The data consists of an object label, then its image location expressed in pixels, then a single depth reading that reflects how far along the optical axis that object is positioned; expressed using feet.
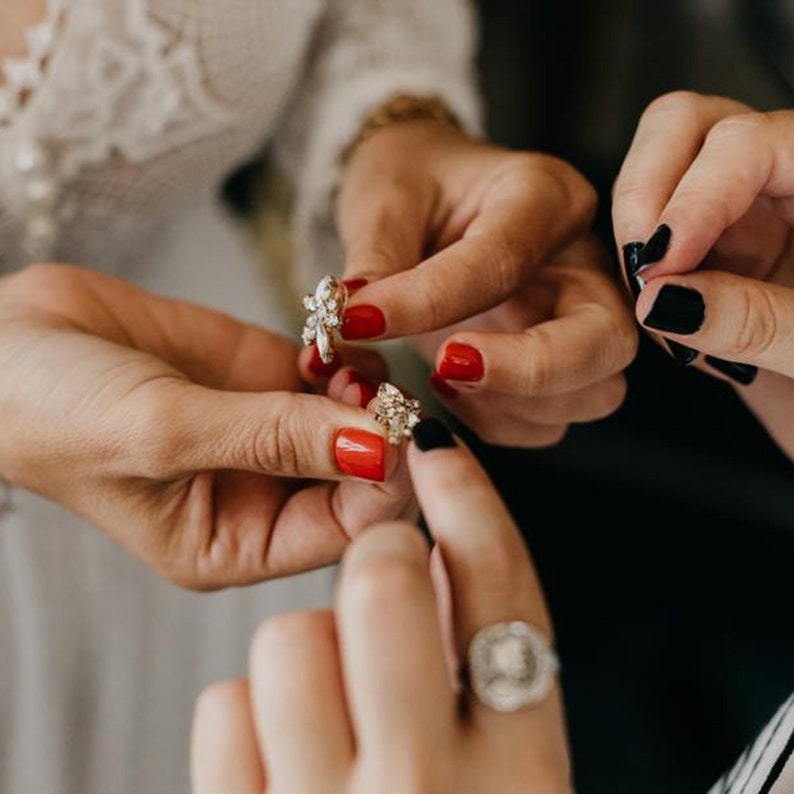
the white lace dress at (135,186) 2.89
